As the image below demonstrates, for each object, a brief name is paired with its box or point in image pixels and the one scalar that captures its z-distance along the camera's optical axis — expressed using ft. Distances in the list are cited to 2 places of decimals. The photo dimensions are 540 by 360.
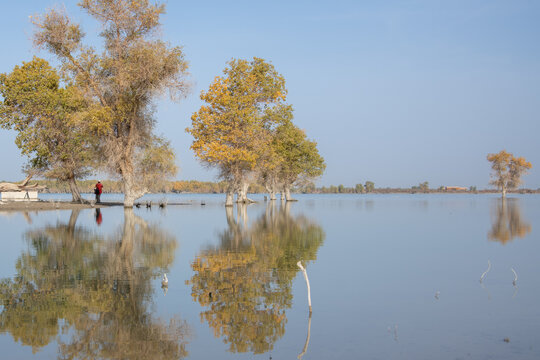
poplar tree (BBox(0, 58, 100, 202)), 149.28
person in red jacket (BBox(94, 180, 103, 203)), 181.06
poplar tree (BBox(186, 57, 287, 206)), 157.48
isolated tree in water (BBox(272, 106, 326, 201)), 202.01
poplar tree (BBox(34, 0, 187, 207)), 140.05
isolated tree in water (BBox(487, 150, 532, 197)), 366.02
